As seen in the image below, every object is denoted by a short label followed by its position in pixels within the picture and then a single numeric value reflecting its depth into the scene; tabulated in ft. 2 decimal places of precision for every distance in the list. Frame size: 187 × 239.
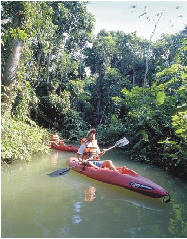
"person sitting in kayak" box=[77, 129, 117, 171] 24.28
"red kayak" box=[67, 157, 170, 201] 18.26
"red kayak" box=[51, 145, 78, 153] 38.67
